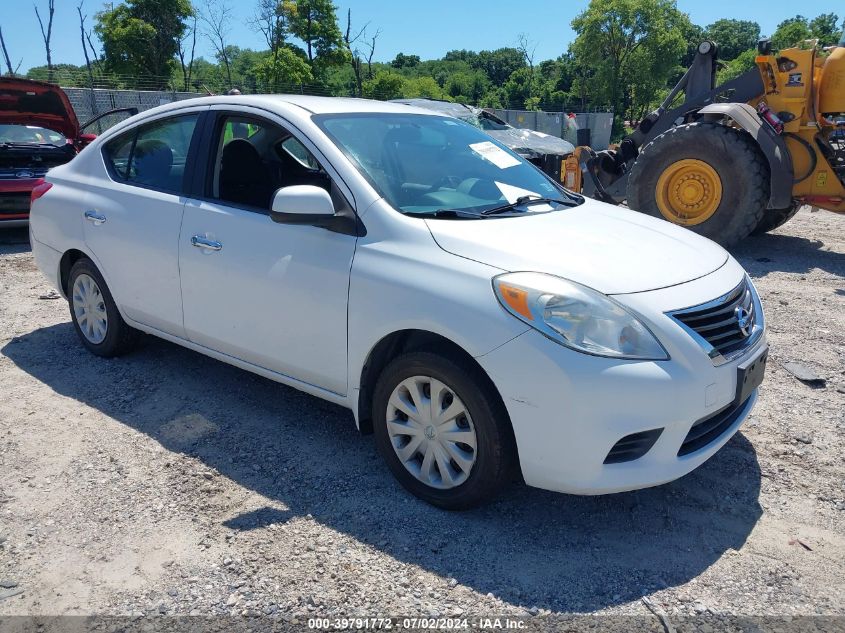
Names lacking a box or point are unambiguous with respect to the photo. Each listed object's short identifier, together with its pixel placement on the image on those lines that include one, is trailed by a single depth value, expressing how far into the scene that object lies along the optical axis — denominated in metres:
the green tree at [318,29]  40.72
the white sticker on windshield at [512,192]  3.51
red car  9.05
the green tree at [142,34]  40.19
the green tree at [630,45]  59.47
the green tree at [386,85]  40.91
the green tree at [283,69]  36.88
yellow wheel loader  7.42
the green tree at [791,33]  63.61
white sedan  2.53
